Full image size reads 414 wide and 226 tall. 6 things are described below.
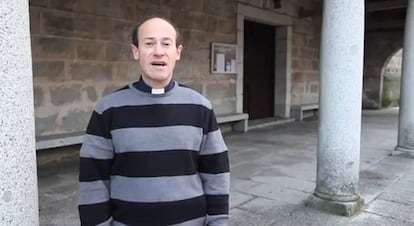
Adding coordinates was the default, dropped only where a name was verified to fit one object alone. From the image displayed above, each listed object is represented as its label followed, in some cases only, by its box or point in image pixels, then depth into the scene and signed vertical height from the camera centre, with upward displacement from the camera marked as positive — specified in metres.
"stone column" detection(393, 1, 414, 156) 4.91 -0.14
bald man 1.23 -0.22
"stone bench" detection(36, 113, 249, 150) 4.05 -0.66
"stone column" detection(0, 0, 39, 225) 1.19 -0.13
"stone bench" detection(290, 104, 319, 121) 8.79 -0.73
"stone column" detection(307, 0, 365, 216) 2.90 -0.20
